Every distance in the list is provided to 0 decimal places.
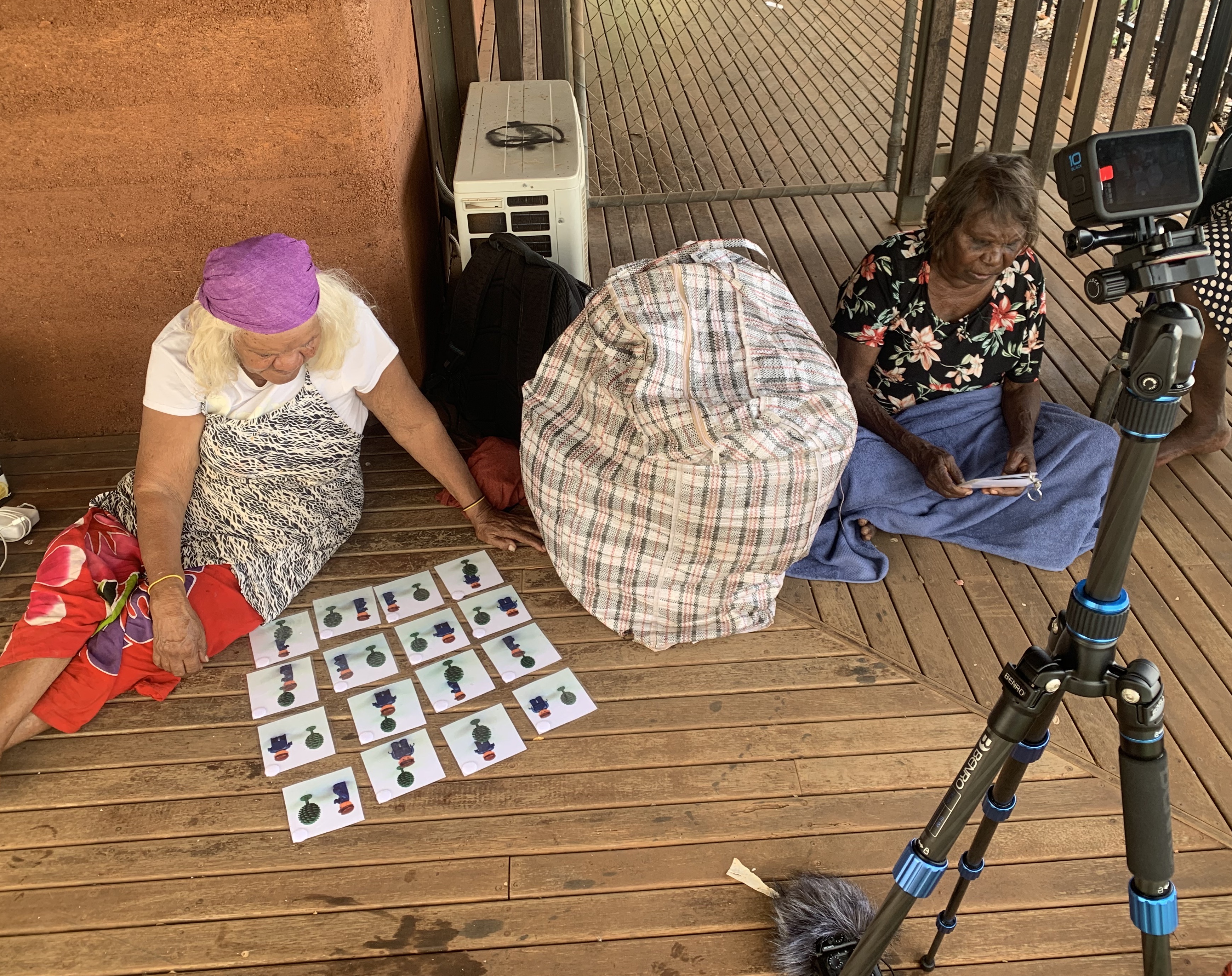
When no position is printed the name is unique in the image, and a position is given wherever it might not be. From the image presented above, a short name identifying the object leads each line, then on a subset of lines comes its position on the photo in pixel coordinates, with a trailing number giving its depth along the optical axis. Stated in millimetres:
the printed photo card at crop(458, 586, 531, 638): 2455
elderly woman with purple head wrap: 2074
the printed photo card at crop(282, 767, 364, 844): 2002
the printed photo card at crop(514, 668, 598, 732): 2222
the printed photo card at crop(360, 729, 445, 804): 2078
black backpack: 2785
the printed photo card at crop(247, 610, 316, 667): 2375
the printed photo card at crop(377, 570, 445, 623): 2496
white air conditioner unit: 2889
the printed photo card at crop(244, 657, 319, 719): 2256
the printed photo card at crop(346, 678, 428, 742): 2199
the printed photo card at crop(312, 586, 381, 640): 2449
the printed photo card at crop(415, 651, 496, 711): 2266
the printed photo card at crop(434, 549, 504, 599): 2566
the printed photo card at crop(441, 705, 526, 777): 2133
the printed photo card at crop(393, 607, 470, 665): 2377
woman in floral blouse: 2410
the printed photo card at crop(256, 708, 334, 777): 2131
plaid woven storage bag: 2115
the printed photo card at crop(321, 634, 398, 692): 2311
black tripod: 1007
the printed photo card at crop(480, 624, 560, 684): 2338
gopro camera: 1008
